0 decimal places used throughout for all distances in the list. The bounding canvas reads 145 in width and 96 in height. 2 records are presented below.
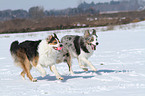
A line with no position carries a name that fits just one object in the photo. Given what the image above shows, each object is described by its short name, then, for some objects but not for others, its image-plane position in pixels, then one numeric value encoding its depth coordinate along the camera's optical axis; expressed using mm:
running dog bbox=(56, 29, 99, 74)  17342
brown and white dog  14733
